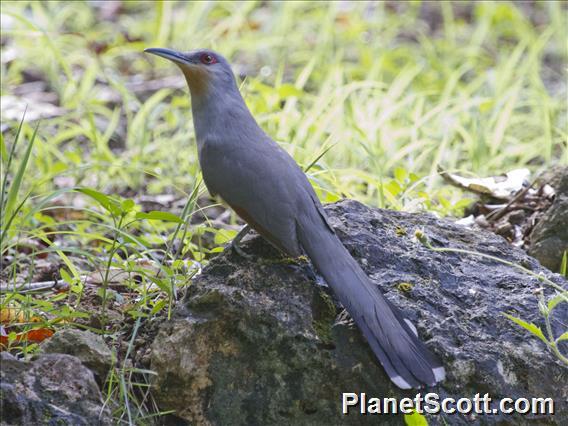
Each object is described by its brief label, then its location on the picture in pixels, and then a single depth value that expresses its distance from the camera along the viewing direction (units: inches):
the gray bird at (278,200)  226.2
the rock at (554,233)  312.7
